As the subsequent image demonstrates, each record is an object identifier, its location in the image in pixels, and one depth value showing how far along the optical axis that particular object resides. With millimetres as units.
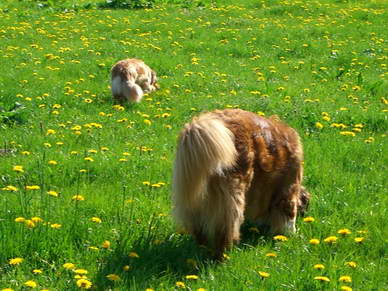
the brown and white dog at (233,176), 7281
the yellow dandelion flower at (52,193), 8677
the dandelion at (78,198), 8555
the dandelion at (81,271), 6848
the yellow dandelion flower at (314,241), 8320
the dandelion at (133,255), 7645
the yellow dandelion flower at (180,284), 7023
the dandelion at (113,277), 6927
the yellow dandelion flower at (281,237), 8387
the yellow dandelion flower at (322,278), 7012
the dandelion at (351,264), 7699
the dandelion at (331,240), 8023
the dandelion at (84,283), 6462
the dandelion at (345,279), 7084
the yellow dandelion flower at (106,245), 7797
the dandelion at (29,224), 7742
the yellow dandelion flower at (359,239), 8208
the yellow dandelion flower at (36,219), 7875
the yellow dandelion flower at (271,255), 8082
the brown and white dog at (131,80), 16828
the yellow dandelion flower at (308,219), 9266
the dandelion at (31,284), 6375
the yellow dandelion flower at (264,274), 7148
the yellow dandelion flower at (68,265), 6969
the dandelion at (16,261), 6961
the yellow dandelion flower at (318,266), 7437
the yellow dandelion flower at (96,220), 8422
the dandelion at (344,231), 8328
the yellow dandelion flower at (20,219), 7757
